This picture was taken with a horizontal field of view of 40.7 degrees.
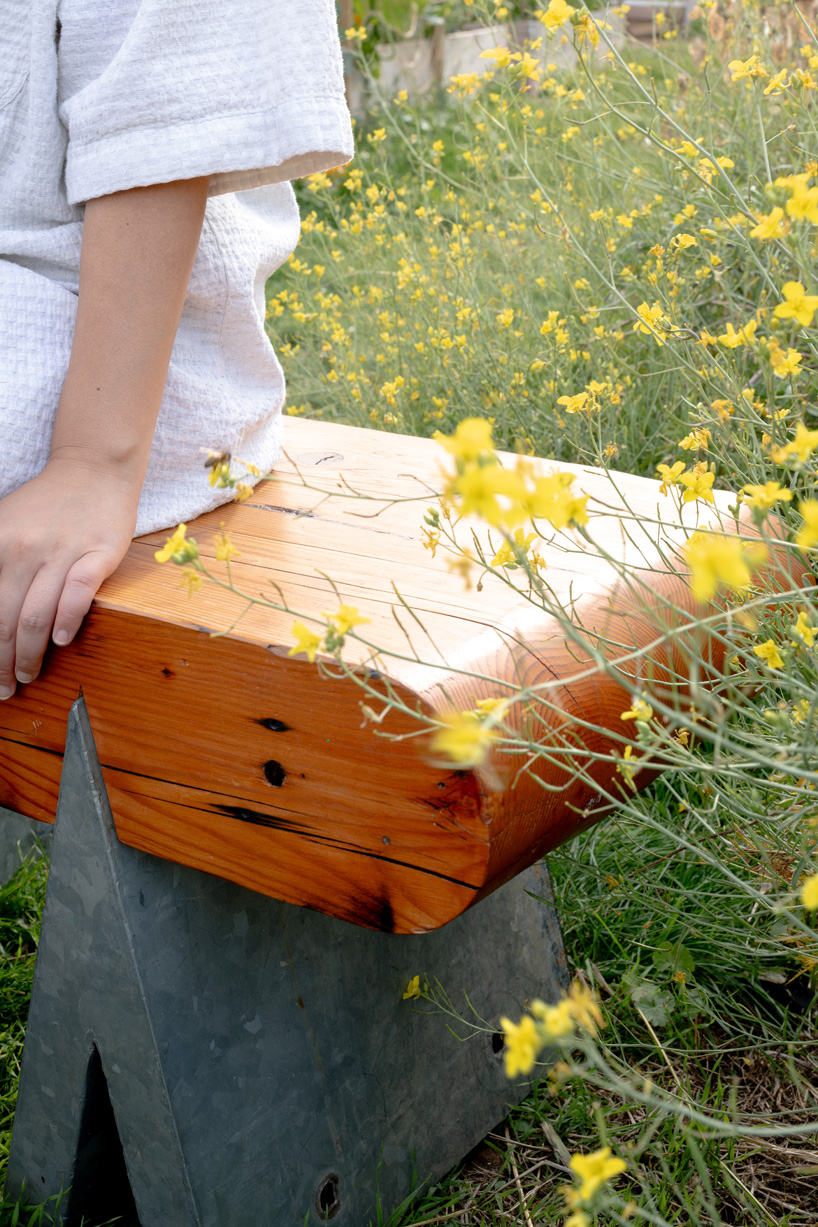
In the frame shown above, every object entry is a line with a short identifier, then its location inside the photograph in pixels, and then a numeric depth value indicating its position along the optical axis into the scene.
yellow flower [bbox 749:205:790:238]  0.74
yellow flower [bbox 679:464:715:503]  0.91
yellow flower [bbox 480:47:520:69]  1.41
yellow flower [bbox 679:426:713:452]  1.07
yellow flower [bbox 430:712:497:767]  0.51
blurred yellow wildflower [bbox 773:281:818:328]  0.68
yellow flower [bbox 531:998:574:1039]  0.51
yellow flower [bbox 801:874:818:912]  0.57
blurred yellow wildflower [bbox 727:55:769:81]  1.21
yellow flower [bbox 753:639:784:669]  0.89
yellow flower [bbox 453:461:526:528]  0.49
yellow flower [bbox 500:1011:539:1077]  0.52
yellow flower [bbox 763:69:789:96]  1.19
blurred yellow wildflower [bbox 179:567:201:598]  0.78
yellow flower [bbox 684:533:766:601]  0.49
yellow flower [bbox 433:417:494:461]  0.51
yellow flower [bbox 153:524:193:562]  0.73
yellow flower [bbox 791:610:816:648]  0.82
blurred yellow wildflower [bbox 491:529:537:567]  0.80
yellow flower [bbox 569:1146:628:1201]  0.55
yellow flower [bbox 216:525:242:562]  0.79
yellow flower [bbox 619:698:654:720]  0.77
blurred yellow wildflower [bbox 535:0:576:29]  1.12
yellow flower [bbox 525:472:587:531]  0.54
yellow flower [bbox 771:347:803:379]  0.80
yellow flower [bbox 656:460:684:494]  0.97
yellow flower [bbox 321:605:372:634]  0.71
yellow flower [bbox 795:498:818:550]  0.57
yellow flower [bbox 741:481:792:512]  0.71
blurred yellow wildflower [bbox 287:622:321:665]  0.69
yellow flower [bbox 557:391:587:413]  1.12
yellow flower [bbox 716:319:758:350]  0.83
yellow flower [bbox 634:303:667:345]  1.09
